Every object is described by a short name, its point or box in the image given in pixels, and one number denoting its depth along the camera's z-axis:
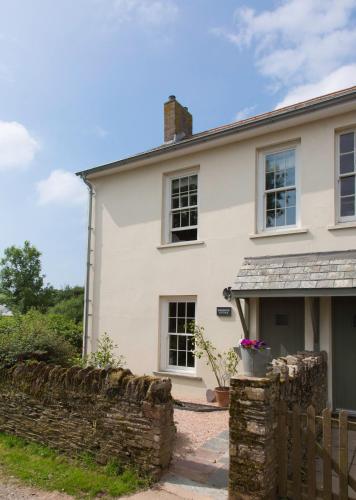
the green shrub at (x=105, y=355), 9.83
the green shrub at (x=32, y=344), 7.07
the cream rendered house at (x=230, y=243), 8.36
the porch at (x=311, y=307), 7.81
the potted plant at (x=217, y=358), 9.40
